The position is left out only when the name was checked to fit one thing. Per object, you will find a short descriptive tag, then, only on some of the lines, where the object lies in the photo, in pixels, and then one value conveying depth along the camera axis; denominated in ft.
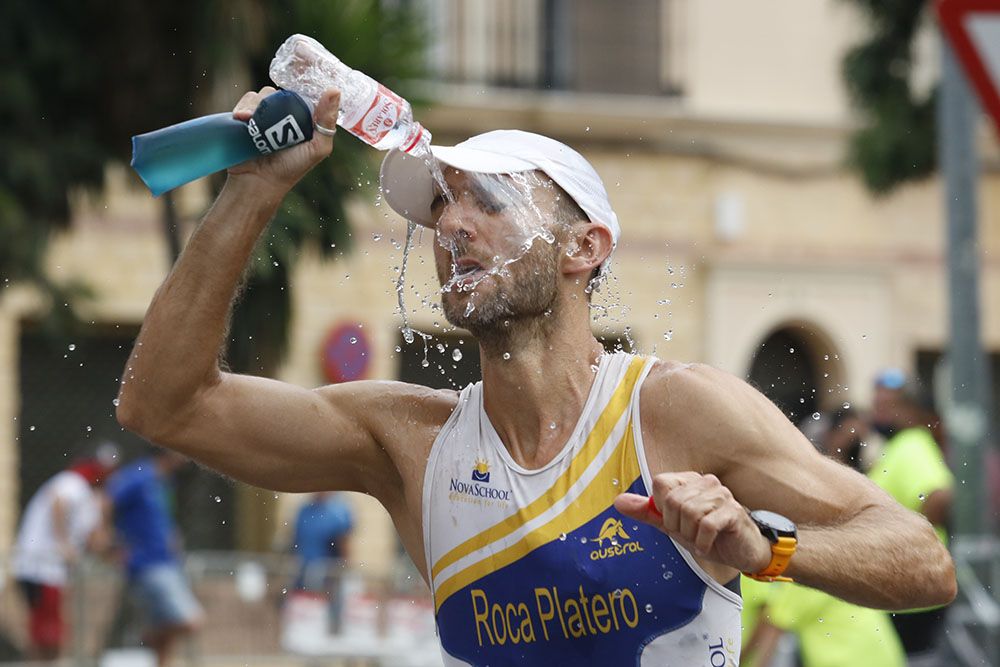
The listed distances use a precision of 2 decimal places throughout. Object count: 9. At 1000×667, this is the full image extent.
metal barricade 77.87
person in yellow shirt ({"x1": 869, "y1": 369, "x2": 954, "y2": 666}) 54.54
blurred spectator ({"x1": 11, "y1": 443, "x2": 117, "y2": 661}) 77.82
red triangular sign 36.24
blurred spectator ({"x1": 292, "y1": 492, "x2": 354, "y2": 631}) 84.74
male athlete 23.39
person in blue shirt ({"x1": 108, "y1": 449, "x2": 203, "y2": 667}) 77.20
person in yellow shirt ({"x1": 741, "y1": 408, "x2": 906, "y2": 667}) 48.44
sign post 64.54
